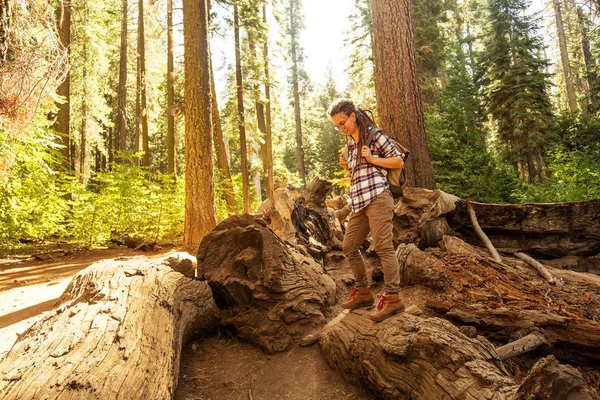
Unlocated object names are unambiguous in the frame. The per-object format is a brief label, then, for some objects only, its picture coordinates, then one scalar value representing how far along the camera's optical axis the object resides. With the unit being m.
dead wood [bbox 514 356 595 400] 1.75
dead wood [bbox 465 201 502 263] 4.96
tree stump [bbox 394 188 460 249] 5.34
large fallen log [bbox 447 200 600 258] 5.11
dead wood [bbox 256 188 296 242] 6.75
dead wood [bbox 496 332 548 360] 2.90
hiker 3.26
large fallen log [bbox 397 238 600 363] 3.14
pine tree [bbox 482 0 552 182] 19.09
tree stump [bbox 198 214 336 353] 3.78
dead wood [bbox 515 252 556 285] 4.27
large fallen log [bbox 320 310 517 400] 2.21
